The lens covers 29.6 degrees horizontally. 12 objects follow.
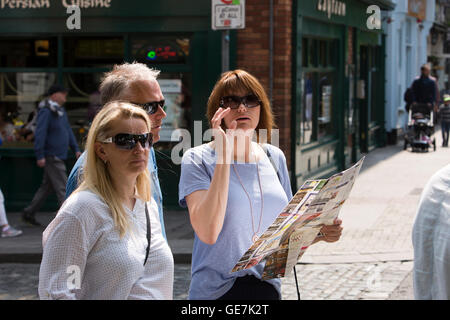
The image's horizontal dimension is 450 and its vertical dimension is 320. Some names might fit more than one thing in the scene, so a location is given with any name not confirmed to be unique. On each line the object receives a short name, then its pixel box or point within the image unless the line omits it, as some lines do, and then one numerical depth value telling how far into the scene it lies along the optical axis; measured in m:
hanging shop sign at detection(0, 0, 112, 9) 12.02
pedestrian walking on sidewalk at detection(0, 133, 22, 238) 10.10
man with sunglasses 3.62
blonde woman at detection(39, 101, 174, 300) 2.82
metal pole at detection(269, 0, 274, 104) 11.99
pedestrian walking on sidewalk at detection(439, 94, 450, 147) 22.42
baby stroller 20.56
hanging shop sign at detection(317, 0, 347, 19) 14.11
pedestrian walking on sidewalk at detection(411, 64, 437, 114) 21.58
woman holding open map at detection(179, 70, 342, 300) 3.25
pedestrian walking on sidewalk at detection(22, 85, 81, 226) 10.73
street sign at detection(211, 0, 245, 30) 9.47
